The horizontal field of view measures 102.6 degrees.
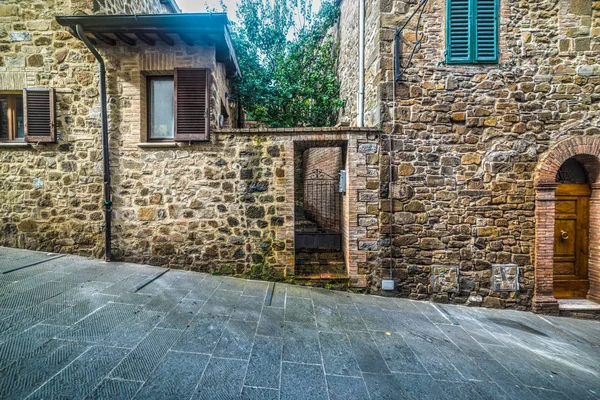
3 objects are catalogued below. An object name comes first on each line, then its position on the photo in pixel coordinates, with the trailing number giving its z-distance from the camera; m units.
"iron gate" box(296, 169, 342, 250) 5.64
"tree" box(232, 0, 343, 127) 7.05
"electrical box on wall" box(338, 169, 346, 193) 4.59
